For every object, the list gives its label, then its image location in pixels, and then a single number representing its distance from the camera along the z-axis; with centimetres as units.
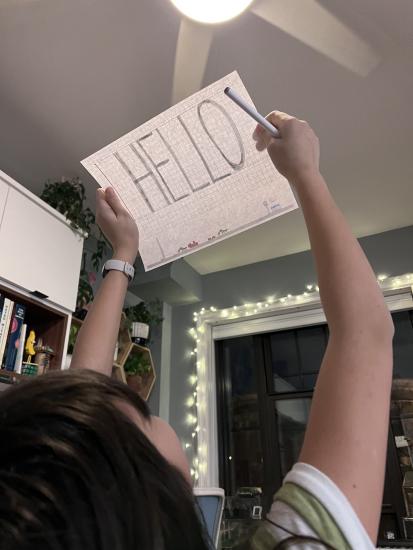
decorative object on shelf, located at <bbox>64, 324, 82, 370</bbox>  185
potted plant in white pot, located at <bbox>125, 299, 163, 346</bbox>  240
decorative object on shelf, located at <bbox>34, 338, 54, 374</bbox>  155
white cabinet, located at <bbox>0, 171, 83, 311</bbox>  147
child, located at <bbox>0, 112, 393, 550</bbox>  25
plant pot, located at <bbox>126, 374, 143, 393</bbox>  238
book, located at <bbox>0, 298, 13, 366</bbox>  143
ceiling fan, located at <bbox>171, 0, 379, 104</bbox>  131
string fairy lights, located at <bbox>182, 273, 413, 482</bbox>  240
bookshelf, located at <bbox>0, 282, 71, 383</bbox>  156
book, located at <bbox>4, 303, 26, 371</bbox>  145
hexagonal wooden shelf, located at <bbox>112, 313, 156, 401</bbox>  228
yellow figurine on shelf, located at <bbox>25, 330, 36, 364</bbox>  155
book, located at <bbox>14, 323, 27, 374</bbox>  147
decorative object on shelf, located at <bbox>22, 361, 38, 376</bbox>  150
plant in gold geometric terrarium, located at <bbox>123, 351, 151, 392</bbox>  238
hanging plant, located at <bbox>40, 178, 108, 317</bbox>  181
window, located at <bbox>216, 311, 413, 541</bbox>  217
